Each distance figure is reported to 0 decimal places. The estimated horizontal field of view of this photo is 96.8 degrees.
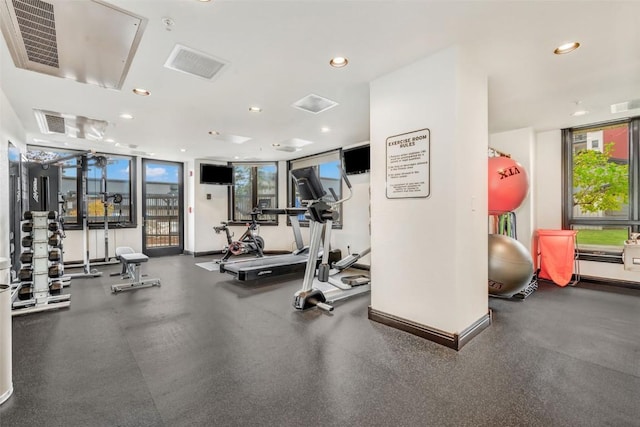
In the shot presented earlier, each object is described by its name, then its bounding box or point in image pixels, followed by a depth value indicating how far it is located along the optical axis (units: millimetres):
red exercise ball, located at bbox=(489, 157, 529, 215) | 3620
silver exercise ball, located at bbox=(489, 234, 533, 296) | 3346
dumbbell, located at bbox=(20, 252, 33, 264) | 3527
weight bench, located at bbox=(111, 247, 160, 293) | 4366
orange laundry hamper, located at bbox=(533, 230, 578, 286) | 4484
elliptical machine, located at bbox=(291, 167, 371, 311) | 3576
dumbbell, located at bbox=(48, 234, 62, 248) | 3773
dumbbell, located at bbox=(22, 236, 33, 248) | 3537
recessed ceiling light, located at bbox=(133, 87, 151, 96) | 3284
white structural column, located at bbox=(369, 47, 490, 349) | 2504
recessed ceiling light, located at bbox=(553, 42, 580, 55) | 2469
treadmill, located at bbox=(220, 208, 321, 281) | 4906
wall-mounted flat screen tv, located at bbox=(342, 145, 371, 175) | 5266
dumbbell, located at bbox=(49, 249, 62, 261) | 3787
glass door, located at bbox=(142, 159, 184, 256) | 7473
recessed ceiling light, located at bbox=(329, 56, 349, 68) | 2686
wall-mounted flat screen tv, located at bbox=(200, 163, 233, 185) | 7656
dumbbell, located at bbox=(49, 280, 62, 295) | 3721
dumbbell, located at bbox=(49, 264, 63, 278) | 3721
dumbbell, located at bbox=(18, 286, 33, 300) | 3521
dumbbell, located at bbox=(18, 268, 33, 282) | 3516
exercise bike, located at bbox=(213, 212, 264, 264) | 6466
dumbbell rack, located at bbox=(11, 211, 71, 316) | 3518
